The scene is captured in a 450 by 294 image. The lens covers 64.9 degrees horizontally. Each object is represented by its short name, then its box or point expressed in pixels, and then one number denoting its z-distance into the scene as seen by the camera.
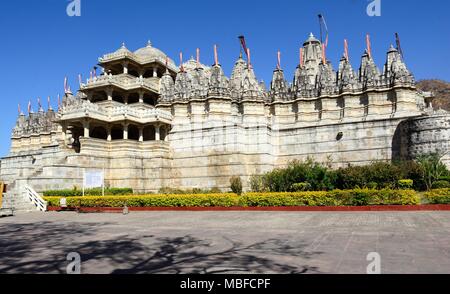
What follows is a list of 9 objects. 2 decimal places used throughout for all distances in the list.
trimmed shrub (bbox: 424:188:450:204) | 17.75
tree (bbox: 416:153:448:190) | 22.94
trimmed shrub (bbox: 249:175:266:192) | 25.15
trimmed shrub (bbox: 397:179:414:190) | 21.22
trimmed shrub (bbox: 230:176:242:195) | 24.67
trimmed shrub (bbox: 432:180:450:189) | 21.89
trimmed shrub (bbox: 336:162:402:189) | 21.91
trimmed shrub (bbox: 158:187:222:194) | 27.93
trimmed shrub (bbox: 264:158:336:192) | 22.89
